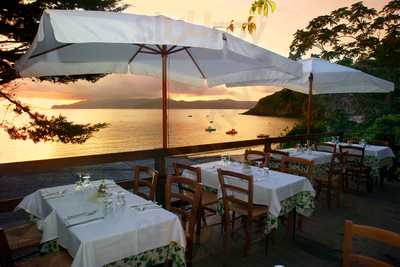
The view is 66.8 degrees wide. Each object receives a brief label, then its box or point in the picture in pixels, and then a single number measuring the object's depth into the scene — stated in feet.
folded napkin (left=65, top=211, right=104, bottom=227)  7.08
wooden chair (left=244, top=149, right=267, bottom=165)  16.04
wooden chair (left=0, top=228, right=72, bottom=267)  7.34
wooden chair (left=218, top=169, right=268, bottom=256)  10.97
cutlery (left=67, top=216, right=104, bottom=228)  6.93
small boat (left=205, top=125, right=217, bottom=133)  193.98
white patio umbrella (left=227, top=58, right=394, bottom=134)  20.21
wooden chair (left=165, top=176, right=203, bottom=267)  8.38
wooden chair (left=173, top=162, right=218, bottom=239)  12.31
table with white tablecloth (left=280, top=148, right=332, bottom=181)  18.21
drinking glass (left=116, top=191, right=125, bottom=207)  7.93
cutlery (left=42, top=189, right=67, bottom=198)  9.25
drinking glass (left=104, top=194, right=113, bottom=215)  7.59
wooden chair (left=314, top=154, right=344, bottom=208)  16.62
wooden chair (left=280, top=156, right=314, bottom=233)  13.02
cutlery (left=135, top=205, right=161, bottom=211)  7.95
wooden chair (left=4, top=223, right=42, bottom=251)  8.64
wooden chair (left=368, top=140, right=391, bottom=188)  22.09
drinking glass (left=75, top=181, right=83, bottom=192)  9.54
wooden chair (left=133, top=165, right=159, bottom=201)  10.17
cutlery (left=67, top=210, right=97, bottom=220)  7.38
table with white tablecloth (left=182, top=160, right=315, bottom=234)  11.16
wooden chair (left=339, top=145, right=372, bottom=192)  19.95
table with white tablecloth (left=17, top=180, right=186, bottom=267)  6.37
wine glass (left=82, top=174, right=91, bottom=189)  9.76
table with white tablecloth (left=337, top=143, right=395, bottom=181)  20.76
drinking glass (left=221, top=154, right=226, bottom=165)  15.10
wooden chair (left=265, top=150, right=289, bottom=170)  16.81
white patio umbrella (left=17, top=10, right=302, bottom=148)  7.71
